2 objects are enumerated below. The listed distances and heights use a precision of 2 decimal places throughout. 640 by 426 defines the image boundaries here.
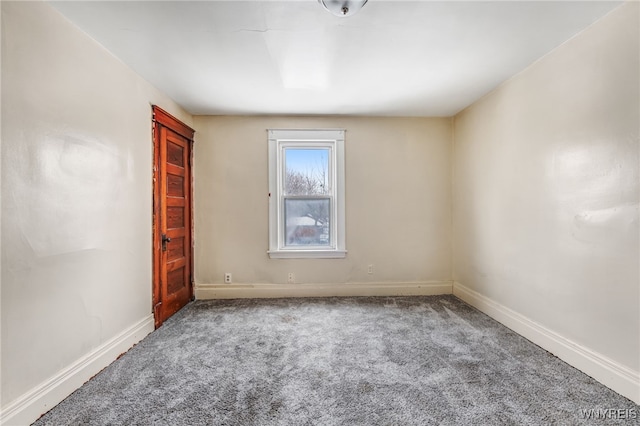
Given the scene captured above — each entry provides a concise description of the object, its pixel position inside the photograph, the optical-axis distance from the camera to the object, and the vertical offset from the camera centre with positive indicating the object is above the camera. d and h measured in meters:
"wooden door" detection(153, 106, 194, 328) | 2.73 -0.03
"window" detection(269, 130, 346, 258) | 3.56 +0.25
